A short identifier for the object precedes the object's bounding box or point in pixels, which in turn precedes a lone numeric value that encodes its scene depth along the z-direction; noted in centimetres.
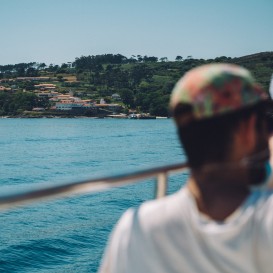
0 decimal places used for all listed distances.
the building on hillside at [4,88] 11925
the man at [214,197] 97
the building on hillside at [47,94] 11756
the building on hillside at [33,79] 14275
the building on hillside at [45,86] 12950
